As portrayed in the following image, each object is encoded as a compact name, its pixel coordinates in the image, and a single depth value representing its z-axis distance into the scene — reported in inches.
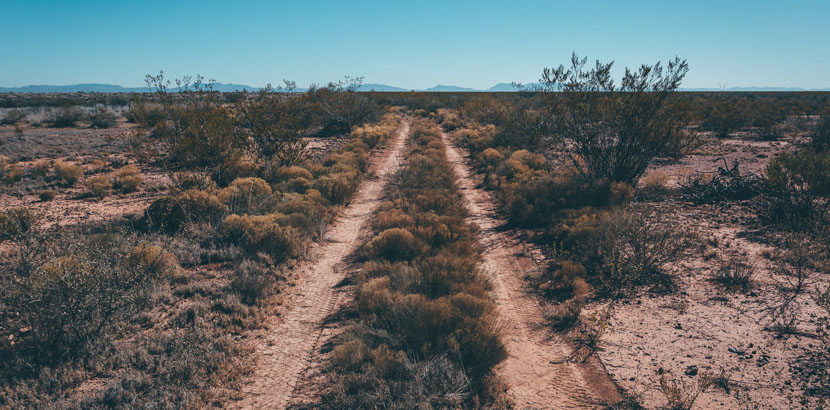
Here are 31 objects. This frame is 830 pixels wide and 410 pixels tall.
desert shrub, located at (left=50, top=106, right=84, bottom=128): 1266.0
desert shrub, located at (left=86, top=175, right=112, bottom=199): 530.6
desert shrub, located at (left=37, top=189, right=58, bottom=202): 505.7
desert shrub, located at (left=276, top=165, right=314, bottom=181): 579.5
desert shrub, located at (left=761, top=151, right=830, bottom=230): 346.6
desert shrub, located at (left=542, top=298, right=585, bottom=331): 243.8
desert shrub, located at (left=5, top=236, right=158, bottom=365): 200.5
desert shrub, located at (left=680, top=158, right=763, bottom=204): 433.7
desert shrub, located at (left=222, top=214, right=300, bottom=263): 342.3
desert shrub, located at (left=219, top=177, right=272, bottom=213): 426.7
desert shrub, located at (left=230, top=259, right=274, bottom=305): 271.9
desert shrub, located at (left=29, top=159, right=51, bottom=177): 612.7
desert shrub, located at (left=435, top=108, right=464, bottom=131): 1360.7
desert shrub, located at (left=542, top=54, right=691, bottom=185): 435.8
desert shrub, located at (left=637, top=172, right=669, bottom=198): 471.2
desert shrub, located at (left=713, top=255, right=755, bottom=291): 265.6
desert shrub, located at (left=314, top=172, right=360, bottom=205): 518.6
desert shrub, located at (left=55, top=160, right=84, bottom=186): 587.9
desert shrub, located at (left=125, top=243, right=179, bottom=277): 278.7
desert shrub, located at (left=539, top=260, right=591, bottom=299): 279.7
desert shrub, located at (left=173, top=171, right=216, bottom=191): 460.4
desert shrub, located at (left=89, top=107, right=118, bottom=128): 1259.2
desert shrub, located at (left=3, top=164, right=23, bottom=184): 572.3
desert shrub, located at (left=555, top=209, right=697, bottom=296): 285.9
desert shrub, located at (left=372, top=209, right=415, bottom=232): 392.8
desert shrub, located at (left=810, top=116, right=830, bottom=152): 584.0
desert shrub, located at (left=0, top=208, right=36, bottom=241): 355.0
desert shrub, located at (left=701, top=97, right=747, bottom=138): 928.3
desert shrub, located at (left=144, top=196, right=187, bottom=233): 386.0
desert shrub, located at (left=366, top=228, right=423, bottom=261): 331.3
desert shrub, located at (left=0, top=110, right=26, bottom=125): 1264.8
